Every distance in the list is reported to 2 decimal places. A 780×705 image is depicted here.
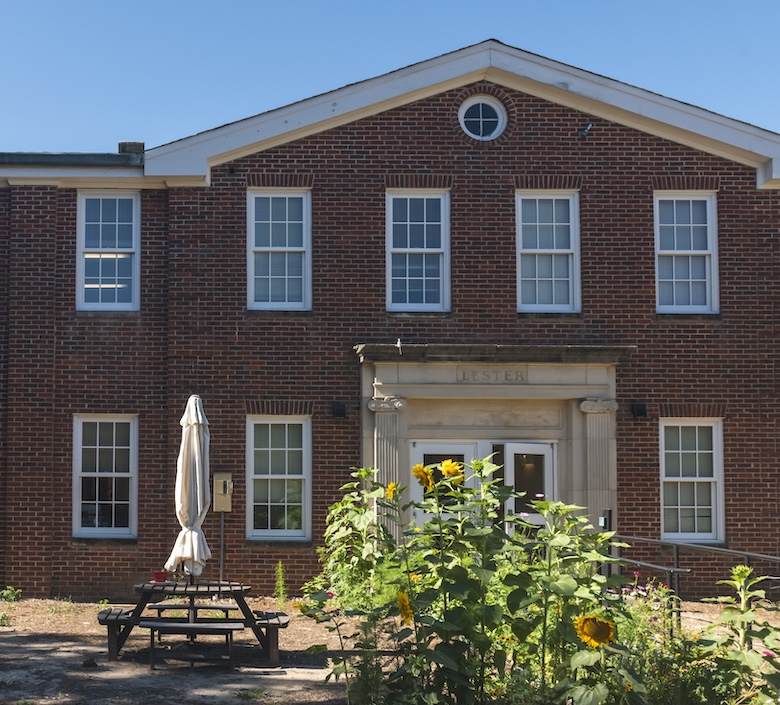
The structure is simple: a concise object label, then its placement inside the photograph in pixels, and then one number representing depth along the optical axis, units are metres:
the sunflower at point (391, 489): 8.58
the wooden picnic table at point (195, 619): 10.84
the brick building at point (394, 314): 16.45
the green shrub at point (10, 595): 15.92
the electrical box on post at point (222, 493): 16.25
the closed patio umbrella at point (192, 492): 12.50
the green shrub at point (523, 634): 7.13
